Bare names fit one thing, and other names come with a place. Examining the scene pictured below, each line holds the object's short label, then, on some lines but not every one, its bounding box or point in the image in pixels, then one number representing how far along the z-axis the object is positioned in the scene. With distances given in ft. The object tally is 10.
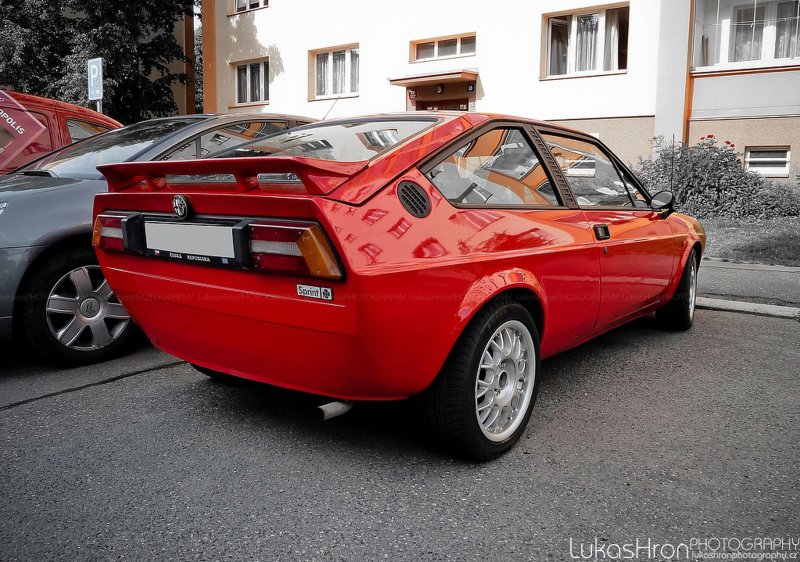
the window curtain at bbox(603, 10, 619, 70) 44.96
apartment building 40.91
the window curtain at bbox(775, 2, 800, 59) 40.47
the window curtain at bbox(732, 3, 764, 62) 41.65
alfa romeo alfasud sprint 7.54
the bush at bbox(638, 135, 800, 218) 37.14
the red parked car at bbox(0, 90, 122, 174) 18.15
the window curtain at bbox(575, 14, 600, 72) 45.78
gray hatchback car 12.21
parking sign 32.65
